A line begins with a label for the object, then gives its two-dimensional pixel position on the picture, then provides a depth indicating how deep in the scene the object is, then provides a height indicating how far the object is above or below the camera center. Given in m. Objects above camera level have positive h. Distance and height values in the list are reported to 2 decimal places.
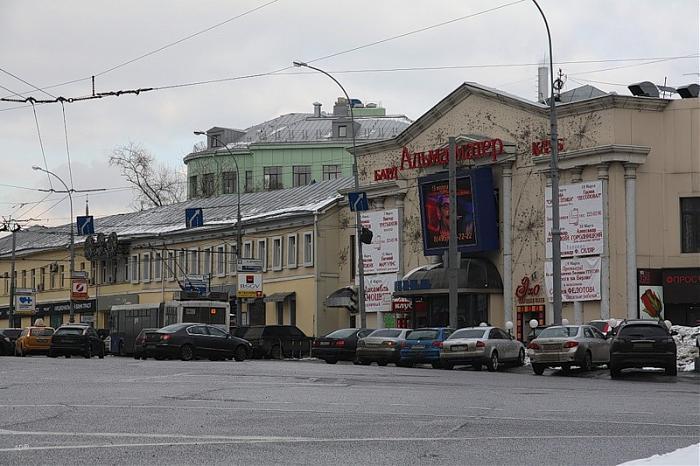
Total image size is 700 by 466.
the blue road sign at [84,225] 66.94 +5.36
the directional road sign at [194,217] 65.38 +5.64
